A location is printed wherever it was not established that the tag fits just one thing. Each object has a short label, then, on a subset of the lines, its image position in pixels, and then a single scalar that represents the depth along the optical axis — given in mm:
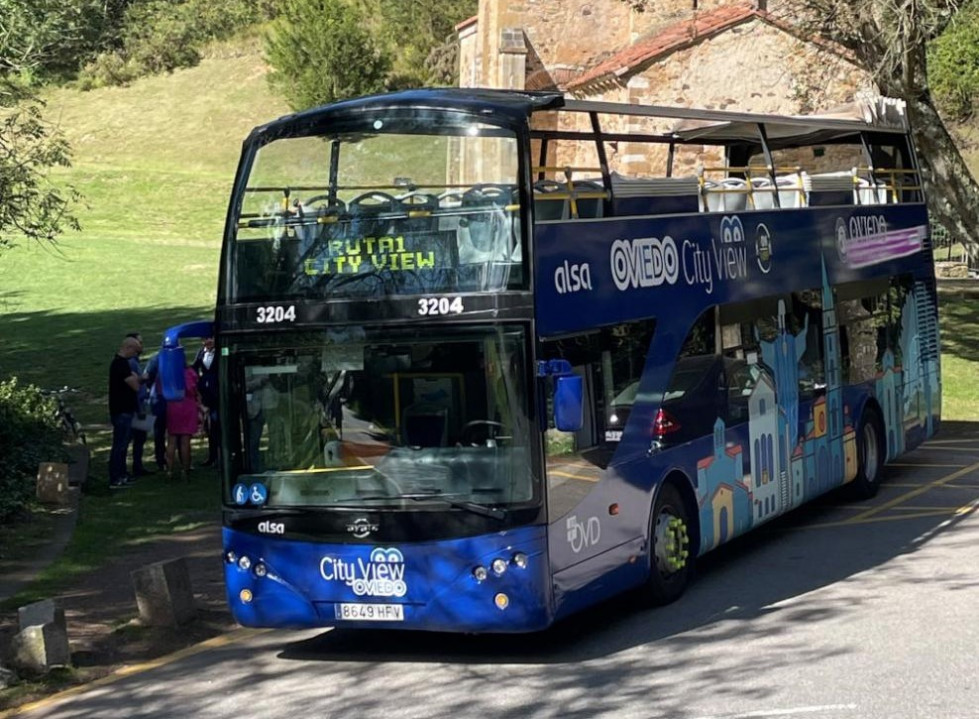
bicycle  20984
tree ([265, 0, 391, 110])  68062
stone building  33719
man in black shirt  18406
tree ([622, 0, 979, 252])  22203
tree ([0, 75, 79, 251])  17703
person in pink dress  18406
